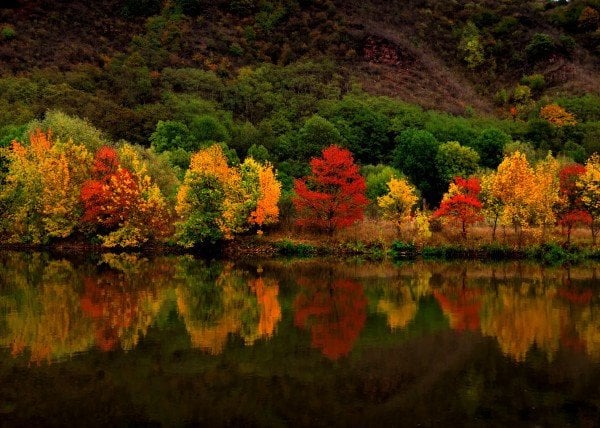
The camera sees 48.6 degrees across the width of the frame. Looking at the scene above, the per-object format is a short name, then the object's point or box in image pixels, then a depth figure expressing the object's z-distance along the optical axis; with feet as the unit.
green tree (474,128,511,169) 368.68
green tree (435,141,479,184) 334.03
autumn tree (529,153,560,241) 208.64
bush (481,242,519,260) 210.79
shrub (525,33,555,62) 520.83
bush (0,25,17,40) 471.21
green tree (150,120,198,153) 362.53
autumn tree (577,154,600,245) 208.85
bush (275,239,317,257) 218.79
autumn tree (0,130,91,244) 221.66
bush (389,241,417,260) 215.51
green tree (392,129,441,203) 342.72
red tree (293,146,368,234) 224.53
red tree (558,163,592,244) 209.85
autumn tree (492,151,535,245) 208.23
